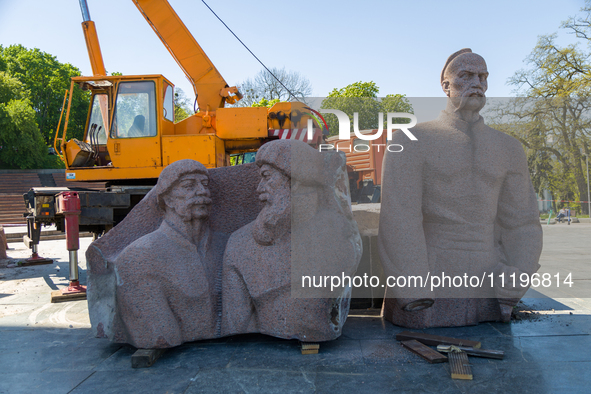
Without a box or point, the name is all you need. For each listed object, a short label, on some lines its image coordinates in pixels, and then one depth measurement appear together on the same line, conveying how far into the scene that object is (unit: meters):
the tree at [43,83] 30.80
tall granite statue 3.46
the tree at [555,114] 19.75
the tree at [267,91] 23.61
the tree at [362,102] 22.91
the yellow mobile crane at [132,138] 5.73
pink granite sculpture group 3.01
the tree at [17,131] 25.70
